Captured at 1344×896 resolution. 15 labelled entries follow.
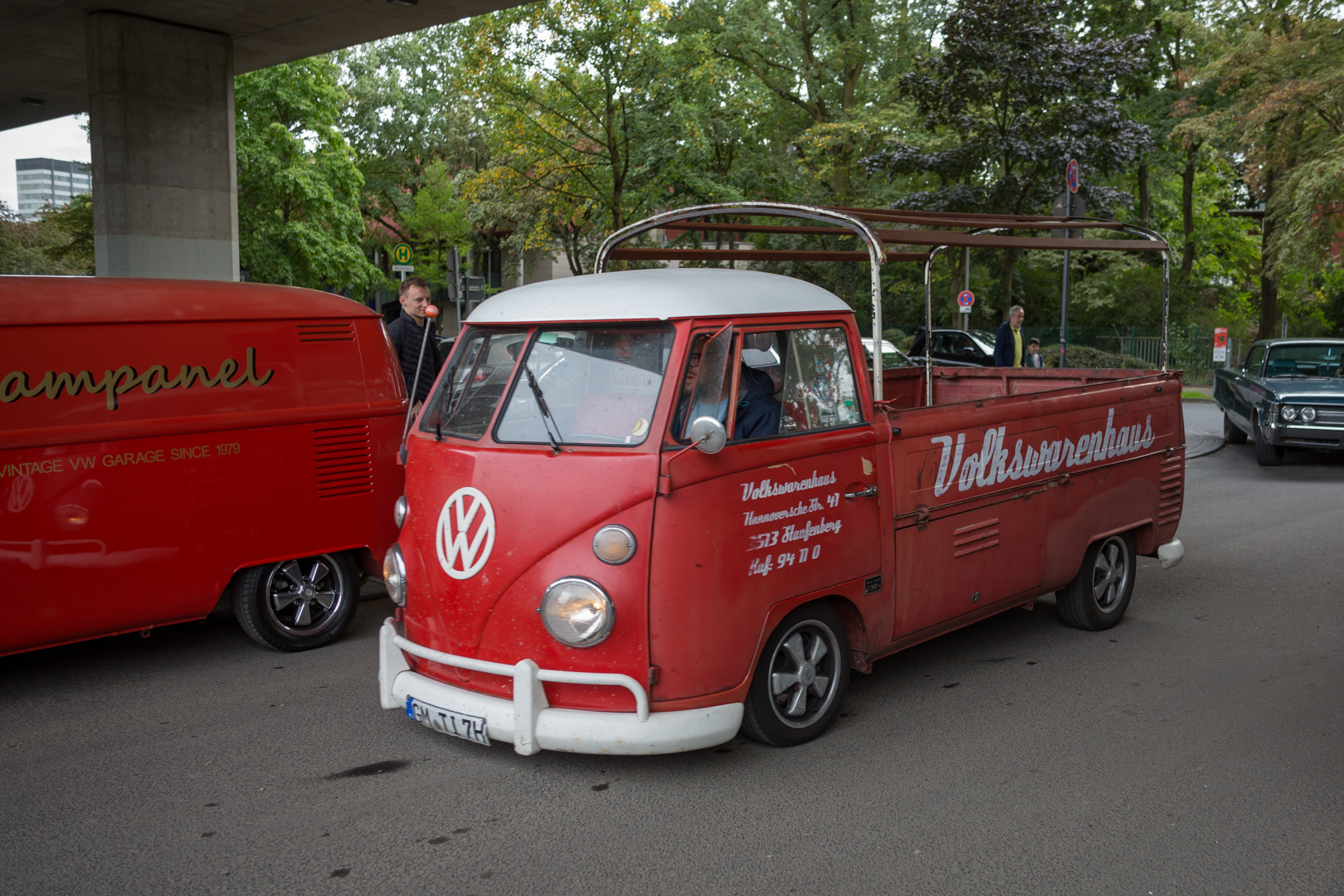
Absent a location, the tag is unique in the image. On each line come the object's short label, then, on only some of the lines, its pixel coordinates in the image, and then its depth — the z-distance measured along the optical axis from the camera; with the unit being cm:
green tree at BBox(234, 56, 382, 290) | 3225
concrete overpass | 1278
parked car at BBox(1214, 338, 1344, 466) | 1338
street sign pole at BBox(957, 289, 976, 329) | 2553
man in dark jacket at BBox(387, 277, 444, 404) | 798
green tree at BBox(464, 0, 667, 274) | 1958
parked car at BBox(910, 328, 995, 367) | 2497
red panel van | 534
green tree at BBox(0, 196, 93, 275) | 3459
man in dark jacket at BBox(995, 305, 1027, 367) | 1369
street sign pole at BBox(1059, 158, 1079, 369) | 1135
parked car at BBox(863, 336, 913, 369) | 1541
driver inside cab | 430
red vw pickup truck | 411
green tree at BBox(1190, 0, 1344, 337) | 2111
